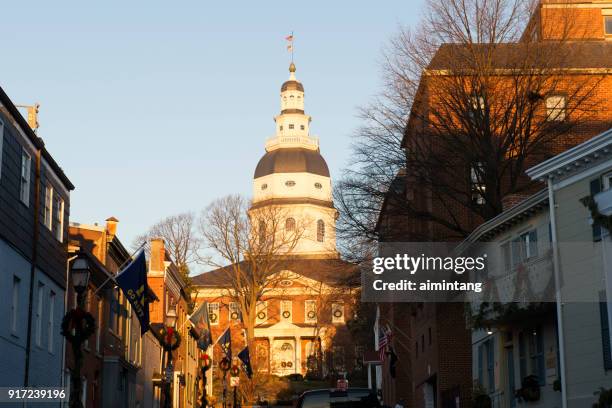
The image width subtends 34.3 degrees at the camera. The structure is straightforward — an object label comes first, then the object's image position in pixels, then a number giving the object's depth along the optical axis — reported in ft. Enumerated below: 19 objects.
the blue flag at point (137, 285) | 94.02
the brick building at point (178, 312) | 173.88
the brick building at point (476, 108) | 126.82
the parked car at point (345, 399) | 77.20
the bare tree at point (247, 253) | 262.26
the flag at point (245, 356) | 186.19
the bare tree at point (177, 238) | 268.62
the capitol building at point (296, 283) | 339.36
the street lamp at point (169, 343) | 93.30
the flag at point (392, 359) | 160.56
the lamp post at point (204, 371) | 122.70
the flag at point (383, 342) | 165.07
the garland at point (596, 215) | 84.28
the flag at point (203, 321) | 144.92
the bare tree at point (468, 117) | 124.36
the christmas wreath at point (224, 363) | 140.26
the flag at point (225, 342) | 157.48
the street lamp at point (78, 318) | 66.49
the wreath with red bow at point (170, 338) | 95.09
